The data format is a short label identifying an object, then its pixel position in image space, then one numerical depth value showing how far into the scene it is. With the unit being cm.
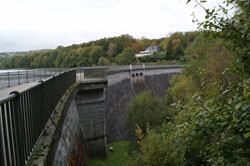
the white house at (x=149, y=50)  9538
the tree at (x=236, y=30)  333
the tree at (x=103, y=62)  6541
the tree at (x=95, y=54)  6975
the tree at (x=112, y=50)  7870
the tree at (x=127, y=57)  6962
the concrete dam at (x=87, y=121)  456
